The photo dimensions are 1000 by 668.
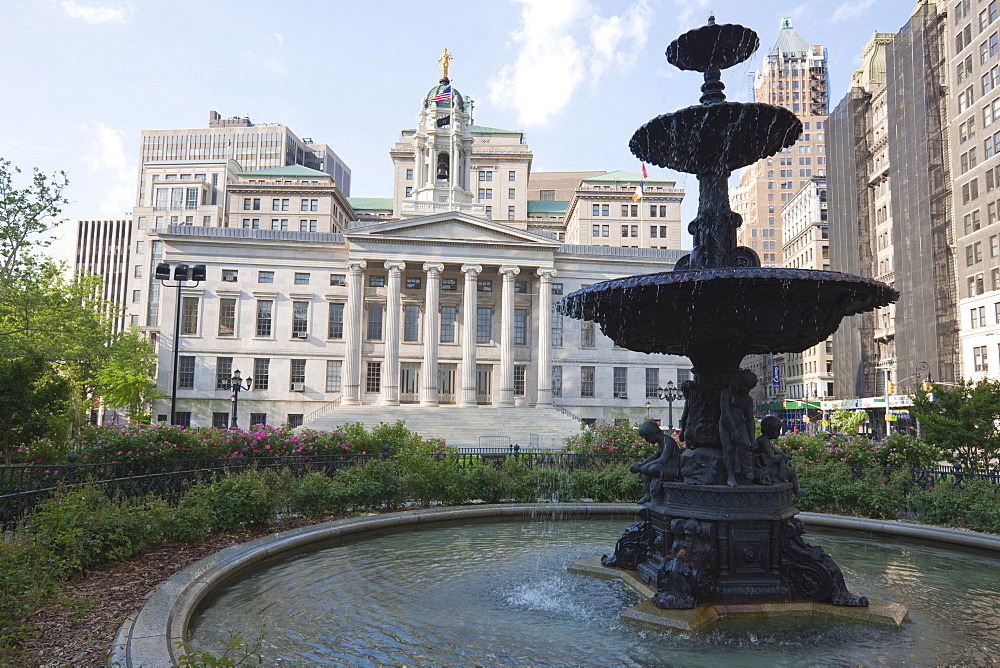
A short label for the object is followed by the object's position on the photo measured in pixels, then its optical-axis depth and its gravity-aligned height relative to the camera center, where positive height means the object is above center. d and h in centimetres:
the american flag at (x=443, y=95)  6150 +2818
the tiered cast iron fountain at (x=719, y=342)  736 +76
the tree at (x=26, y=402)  1800 -29
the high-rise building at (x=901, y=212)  5441 +1828
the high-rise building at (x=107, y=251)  11494 +2470
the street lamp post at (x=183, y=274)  2244 +424
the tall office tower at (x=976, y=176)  4753 +1716
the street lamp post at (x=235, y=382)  3381 +62
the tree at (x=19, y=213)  2800 +764
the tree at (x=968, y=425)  1775 -57
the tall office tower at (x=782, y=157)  12850 +4760
